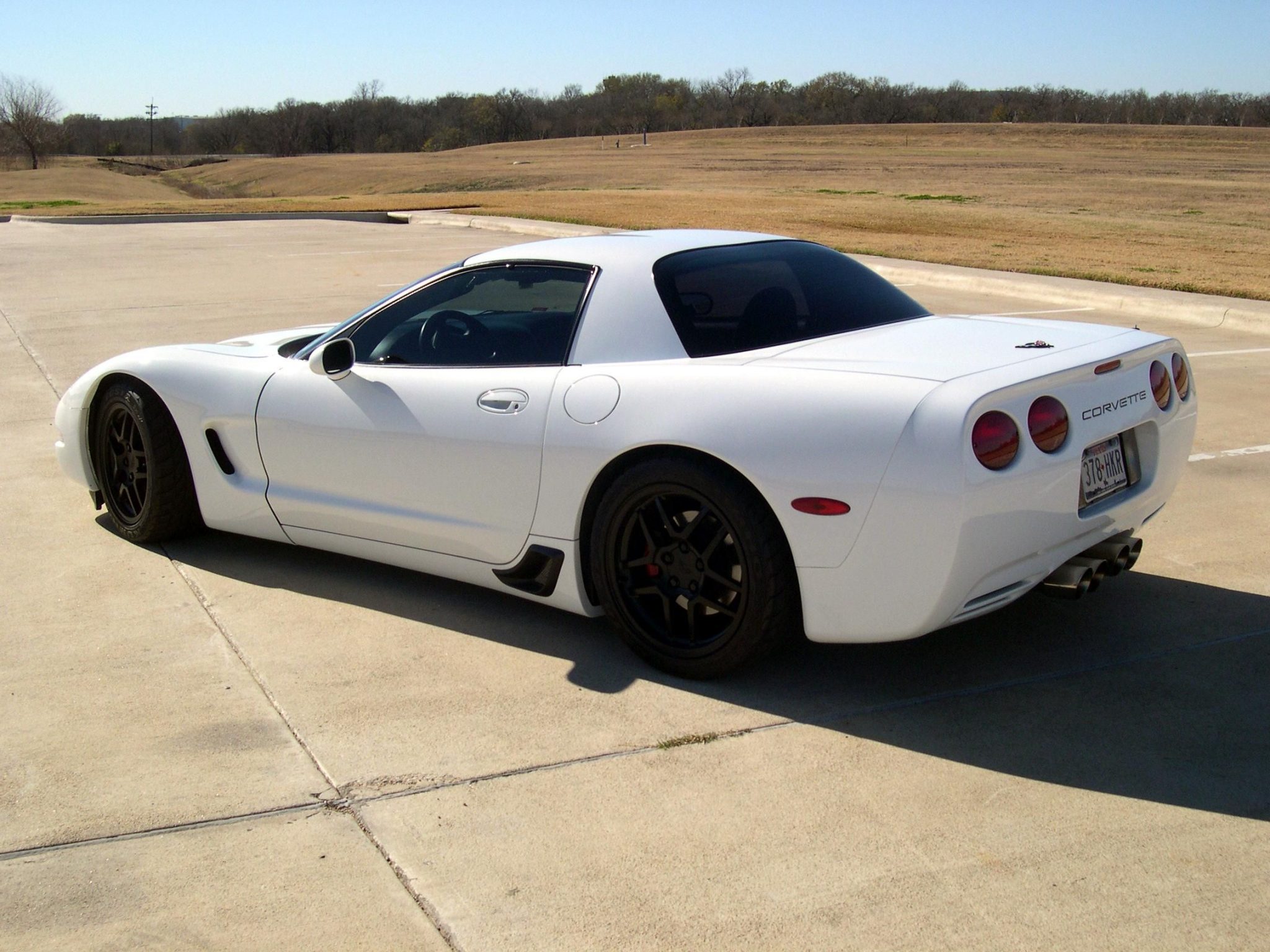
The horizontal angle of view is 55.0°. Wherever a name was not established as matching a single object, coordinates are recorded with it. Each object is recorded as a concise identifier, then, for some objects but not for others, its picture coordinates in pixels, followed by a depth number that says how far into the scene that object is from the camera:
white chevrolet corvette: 3.29
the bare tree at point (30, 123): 109.75
